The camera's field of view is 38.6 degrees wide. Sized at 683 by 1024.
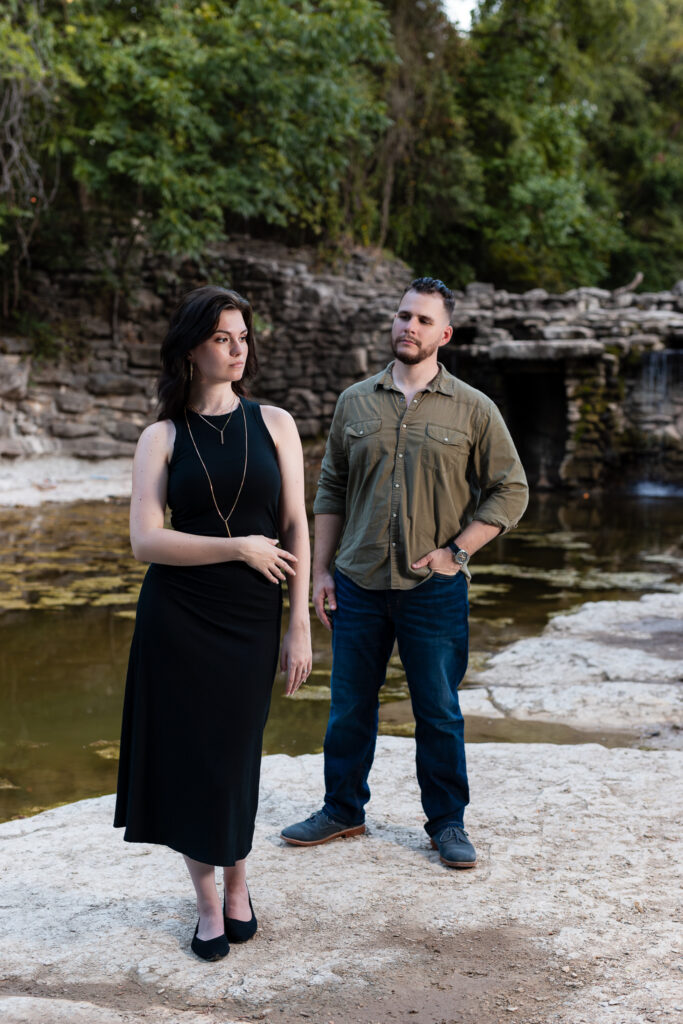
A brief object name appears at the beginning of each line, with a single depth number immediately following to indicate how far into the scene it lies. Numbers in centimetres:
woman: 225
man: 282
